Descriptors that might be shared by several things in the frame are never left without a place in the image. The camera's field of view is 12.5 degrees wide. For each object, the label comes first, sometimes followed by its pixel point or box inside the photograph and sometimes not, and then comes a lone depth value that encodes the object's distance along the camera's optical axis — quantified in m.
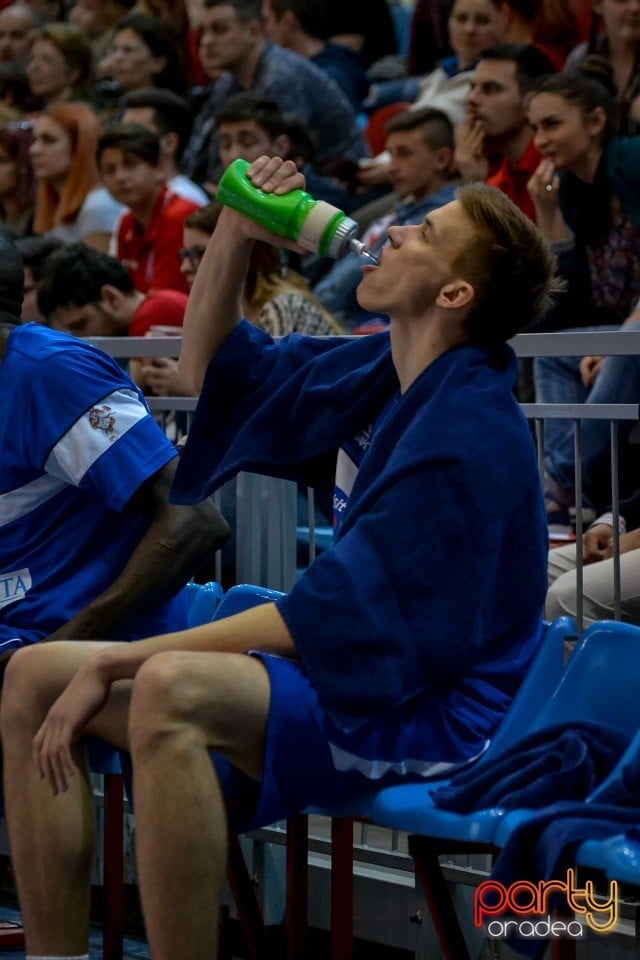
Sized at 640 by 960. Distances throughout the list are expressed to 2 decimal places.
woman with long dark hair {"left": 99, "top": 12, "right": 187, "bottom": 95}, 13.67
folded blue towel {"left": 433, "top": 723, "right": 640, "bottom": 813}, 3.91
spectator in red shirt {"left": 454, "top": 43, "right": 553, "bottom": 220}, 9.40
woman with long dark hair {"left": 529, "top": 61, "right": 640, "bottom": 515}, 7.88
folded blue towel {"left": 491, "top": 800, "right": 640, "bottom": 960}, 3.66
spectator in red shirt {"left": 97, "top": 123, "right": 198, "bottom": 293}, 10.83
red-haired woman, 12.47
